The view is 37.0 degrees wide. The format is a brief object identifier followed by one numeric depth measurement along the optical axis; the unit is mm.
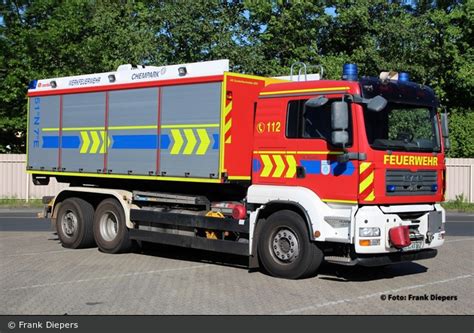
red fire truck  9789
